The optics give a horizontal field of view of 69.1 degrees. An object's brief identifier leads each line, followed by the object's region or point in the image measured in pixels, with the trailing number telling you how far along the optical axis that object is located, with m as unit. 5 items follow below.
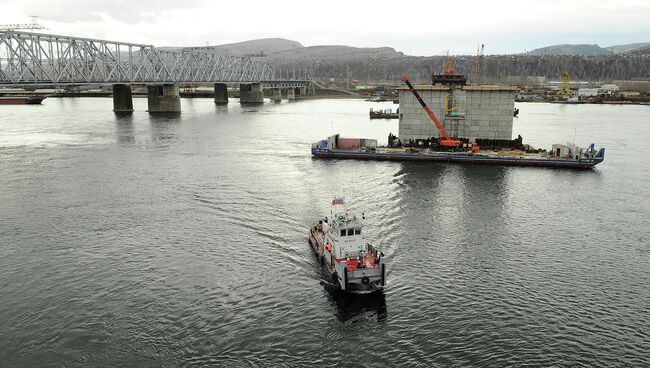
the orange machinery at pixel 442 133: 98.26
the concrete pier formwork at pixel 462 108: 98.81
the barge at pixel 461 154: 90.31
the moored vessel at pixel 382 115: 191.00
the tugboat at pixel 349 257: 38.06
